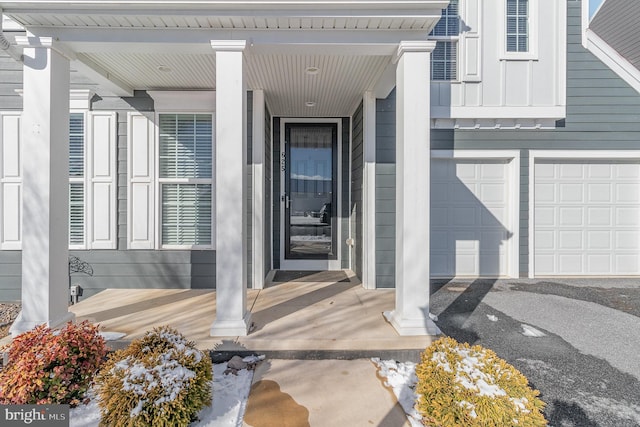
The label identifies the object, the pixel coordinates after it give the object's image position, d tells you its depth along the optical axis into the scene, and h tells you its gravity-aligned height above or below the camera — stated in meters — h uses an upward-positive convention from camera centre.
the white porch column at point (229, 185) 2.69 +0.23
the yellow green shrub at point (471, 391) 1.50 -0.88
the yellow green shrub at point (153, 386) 1.60 -0.90
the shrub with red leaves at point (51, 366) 1.74 -0.88
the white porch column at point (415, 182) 2.74 +0.26
